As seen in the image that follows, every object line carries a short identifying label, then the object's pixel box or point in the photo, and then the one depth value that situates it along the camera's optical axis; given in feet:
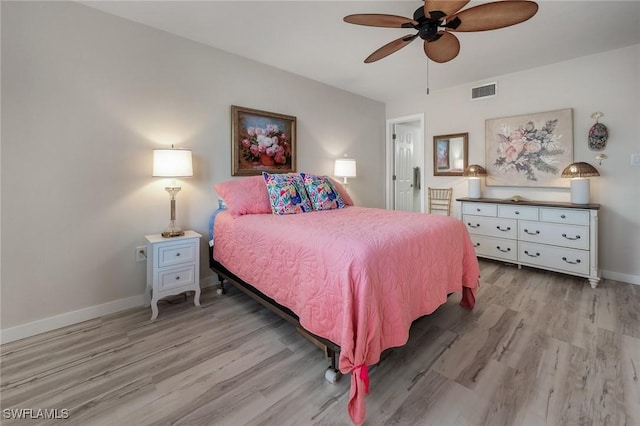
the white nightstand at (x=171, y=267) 7.26
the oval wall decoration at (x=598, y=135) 9.67
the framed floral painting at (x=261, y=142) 9.91
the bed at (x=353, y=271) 4.31
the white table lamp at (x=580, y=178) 9.52
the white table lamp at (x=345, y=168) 12.73
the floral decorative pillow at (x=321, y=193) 9.22
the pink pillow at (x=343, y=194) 10.60
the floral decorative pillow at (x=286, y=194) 8.46
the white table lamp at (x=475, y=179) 12.32
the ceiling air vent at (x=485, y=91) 12.05
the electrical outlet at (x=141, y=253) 8.08
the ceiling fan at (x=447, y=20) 5.24
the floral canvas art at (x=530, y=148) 10.58
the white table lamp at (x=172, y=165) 7.57
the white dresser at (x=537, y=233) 9.25
